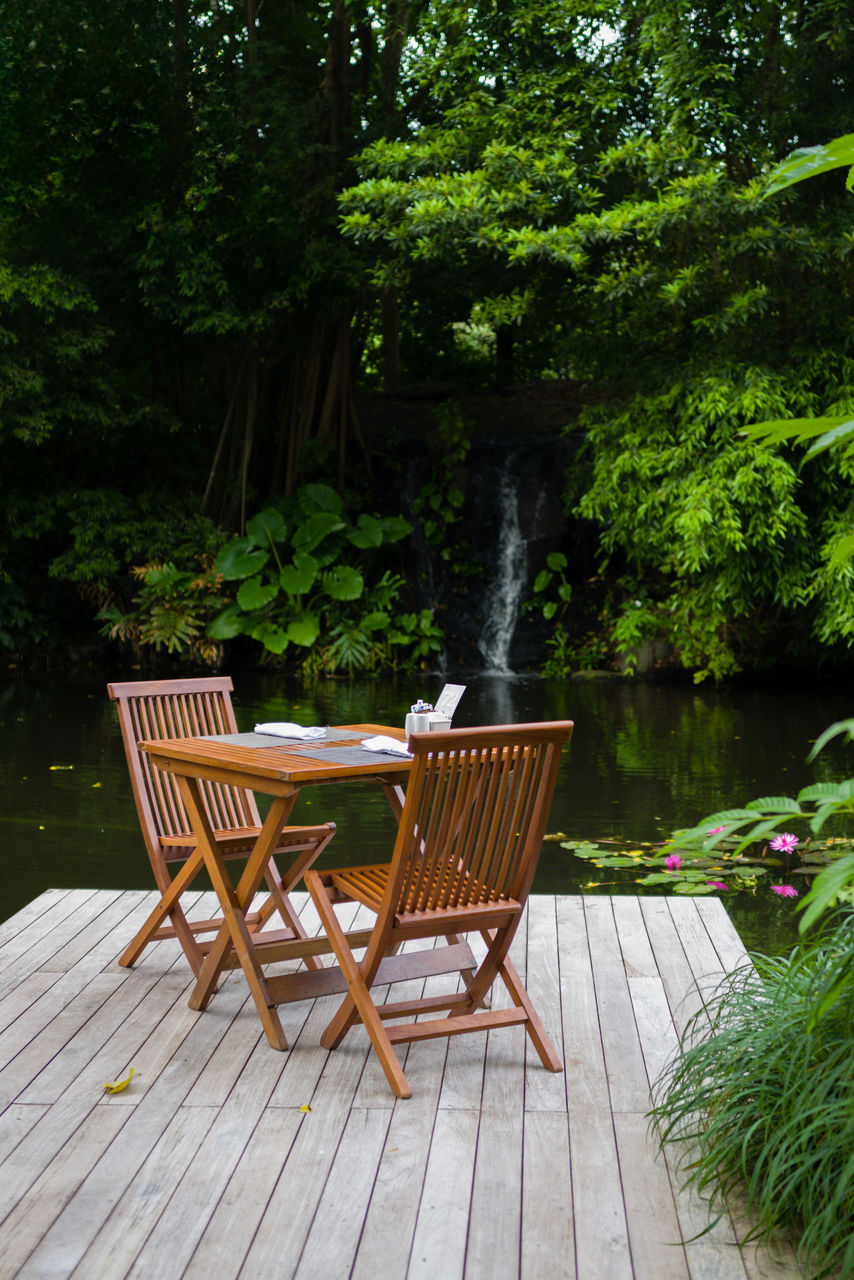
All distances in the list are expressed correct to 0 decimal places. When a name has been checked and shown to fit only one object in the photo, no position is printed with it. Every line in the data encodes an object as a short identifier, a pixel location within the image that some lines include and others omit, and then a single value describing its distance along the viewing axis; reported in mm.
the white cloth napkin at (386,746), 3322
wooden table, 3045
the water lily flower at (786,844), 4366
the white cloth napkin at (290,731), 3699
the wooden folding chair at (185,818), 3484
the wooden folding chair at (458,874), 2764
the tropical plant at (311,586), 13289
